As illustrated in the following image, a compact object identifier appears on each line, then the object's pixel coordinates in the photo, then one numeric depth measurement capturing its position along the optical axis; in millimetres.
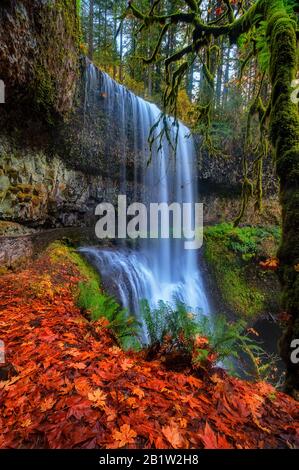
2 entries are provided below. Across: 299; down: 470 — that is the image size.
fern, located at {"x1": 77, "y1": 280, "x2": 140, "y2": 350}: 3570
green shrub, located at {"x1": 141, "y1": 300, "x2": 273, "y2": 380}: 2631
